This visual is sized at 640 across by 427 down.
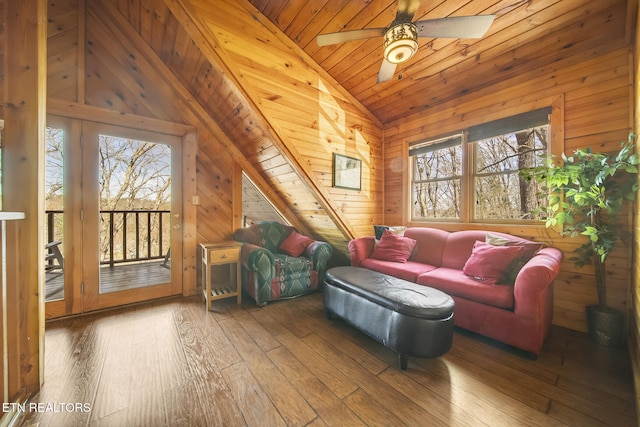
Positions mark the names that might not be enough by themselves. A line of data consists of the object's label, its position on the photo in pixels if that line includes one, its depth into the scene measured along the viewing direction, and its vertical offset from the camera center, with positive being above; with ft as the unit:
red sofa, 5.61 -1.92
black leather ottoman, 5.06 -2.35
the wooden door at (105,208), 7.82 +0.19
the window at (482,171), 8.22 +1.73
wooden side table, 8.54 -1.95
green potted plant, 5.67 +0.18
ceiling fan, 4.65 +3.84
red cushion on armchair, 10.82 -1.46
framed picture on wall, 9.78 +1.80
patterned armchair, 8.70 -1.97
